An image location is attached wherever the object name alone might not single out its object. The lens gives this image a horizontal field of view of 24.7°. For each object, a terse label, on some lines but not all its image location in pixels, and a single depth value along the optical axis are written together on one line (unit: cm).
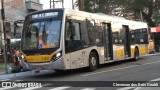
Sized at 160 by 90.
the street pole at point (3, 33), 2038
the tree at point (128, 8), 5279
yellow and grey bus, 1625
